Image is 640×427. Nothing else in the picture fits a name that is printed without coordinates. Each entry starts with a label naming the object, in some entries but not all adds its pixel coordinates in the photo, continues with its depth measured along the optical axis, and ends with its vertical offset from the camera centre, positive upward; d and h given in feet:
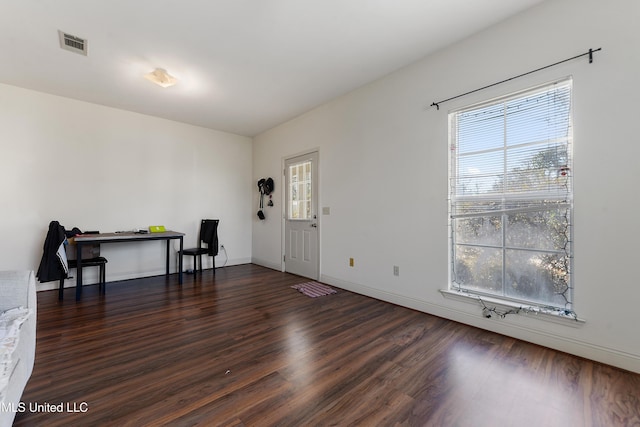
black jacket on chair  10.78 -1.88
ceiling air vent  8.45 +5.46
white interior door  14.55 -0.14
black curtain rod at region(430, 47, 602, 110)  6.59 +3.90
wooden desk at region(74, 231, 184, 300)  11.21 -1.12
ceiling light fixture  10.22 +5.17
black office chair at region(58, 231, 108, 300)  11.94 -2.11
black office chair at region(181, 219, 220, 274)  15.39 -1.62
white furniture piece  3.52 -1.89
